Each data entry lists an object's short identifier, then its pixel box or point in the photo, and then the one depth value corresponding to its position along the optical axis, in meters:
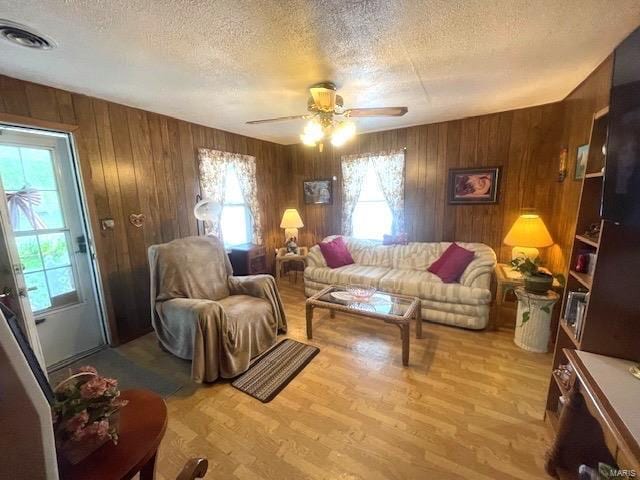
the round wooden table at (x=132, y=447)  0.82
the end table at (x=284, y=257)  4.11
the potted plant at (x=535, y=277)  2.29
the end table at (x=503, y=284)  2.58
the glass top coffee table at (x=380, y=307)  2.22
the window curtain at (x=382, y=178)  3.78
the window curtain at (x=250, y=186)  3.83
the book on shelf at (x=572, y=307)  1.53
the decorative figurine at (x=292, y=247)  4.25
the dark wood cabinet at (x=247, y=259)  3.55
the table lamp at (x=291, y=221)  4.23
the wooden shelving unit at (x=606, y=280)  1.24
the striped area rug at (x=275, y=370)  2.01
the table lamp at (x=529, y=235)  2.57
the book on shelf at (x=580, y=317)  1.39
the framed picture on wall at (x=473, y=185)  3.25
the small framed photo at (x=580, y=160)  2.26
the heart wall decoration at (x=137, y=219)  2.71
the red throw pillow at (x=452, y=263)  2.97
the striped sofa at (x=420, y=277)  2.72
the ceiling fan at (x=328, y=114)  2.08
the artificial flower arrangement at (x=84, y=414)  0.82
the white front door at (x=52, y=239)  2.12
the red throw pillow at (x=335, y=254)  3.69
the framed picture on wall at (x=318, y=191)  4.35
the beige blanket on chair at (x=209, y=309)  2.04
